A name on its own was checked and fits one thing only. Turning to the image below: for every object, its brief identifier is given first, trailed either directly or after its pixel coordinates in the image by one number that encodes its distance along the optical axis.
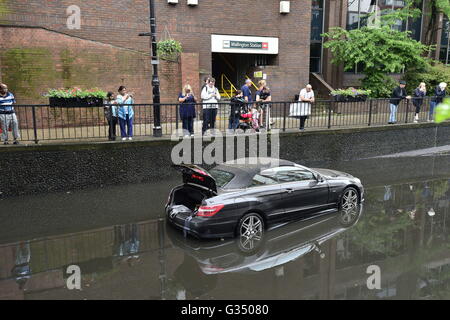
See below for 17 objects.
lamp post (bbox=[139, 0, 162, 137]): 10.94
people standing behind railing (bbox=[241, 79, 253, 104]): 13.59
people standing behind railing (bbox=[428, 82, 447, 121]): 15.55
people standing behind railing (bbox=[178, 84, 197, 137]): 11.59
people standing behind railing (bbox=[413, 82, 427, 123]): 15.37
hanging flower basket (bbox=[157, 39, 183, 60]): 15.45
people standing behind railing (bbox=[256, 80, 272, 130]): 12.71
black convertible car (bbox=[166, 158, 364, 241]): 6.96
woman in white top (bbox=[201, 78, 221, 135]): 12.05
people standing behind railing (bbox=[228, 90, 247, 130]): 12.15
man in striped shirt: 9.73
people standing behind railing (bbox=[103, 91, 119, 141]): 10.55
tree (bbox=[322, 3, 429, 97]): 19.73
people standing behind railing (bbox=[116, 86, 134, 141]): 10.98
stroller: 12.28
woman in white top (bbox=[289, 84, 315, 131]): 13.01
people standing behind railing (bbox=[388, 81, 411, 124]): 14.79
